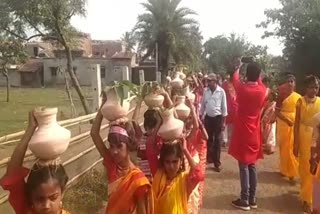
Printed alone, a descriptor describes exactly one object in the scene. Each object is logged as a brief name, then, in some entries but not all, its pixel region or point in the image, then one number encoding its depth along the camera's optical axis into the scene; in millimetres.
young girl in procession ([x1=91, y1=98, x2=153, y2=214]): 1690
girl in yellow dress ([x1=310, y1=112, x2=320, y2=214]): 1974
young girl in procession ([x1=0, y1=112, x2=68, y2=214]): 1401
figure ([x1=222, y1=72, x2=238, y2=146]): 5968
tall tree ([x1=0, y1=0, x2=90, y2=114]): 10339
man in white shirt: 5099
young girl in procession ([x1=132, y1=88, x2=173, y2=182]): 2208
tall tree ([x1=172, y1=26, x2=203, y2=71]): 22012
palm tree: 21503
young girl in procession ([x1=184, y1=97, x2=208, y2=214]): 2427
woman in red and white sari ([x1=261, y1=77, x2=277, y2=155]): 4832
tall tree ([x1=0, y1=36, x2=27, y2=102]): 12042
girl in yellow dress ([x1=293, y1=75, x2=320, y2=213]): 3495
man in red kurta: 3583
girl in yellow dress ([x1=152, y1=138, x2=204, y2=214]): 1957
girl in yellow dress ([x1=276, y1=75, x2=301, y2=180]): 4520
